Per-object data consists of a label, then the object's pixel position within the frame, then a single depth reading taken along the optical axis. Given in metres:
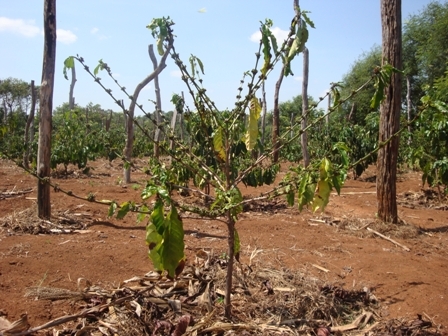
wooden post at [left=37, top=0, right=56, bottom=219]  5.75
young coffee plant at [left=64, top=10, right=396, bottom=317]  2.14
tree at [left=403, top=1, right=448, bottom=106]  19.78
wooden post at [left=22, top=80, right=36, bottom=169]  11.94
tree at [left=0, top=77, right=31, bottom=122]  32.03
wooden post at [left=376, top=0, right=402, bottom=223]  6.00
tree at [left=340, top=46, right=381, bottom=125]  25.77
